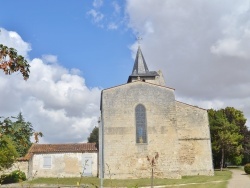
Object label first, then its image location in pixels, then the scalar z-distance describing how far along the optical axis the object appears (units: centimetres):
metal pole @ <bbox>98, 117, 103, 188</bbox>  1404
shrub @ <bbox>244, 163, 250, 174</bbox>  2697
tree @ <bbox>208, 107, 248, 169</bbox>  4050
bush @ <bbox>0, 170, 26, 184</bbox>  2578
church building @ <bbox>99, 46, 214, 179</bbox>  2758
